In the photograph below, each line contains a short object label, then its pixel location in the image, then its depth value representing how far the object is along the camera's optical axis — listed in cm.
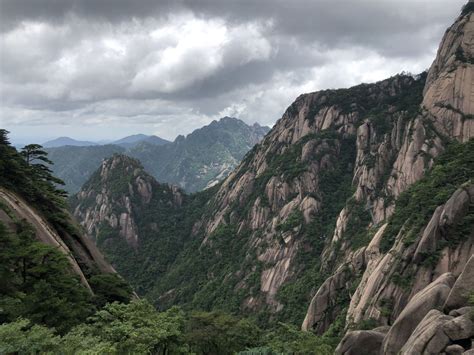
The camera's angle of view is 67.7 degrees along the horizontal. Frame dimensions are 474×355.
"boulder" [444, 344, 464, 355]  2008
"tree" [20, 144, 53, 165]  5134
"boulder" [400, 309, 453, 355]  2123
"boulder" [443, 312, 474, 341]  2078
